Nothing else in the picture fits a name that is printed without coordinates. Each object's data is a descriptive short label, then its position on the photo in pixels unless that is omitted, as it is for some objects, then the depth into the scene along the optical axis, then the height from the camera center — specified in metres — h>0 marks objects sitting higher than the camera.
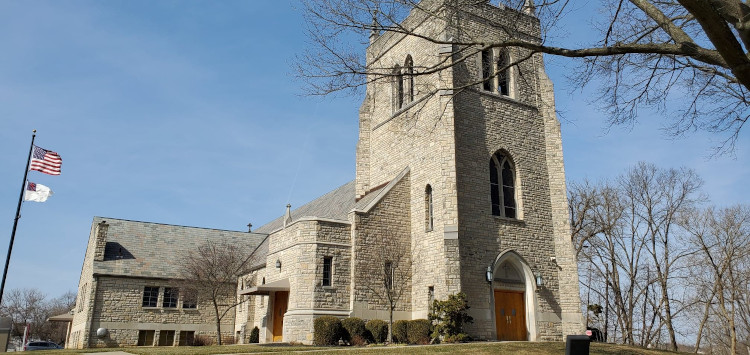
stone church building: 21.59 +4.04
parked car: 40.18 -1.19
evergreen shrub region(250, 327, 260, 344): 27.44 -0.16
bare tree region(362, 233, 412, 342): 22.39 +2.34
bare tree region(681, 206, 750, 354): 32.53 +4.33
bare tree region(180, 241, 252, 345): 29.23 +2.83
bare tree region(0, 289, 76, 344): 67.31 +1.07
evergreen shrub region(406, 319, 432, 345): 20.25 +0.14
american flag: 24.11 +6.72
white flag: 23.73 +5.34
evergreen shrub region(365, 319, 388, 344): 21.12 +0.15
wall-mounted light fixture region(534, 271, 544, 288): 22.48 +2.18
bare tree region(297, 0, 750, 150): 7.82 +4.79
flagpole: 21.93 +4.26
